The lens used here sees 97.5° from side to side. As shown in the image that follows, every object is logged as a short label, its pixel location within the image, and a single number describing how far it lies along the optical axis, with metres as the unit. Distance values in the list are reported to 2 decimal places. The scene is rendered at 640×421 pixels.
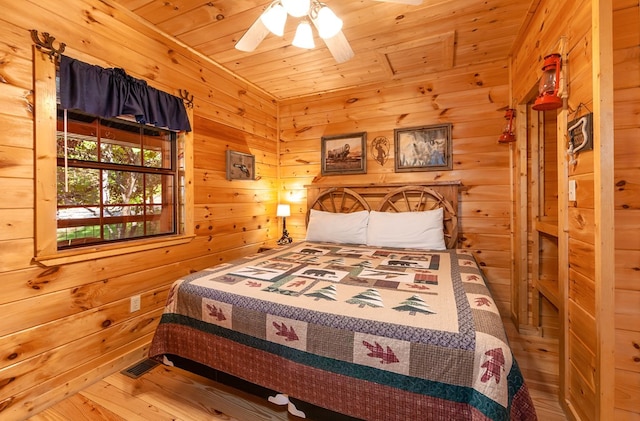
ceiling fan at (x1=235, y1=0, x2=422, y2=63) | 1.57
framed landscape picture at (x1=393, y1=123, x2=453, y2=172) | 2.97
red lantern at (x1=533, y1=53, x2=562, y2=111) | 1.45
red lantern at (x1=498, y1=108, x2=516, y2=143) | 2.49
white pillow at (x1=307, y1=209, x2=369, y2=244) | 2.92
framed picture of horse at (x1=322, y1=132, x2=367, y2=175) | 3.37
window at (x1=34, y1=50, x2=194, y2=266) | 1.60
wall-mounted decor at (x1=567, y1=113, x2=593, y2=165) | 1.28
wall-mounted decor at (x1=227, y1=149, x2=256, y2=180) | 2.99
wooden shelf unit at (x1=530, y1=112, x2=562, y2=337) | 2.26
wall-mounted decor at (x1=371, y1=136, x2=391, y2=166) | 3.26
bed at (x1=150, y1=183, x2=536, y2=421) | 1.01
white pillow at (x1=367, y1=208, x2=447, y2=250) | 2.63
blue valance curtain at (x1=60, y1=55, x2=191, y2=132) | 1.68
